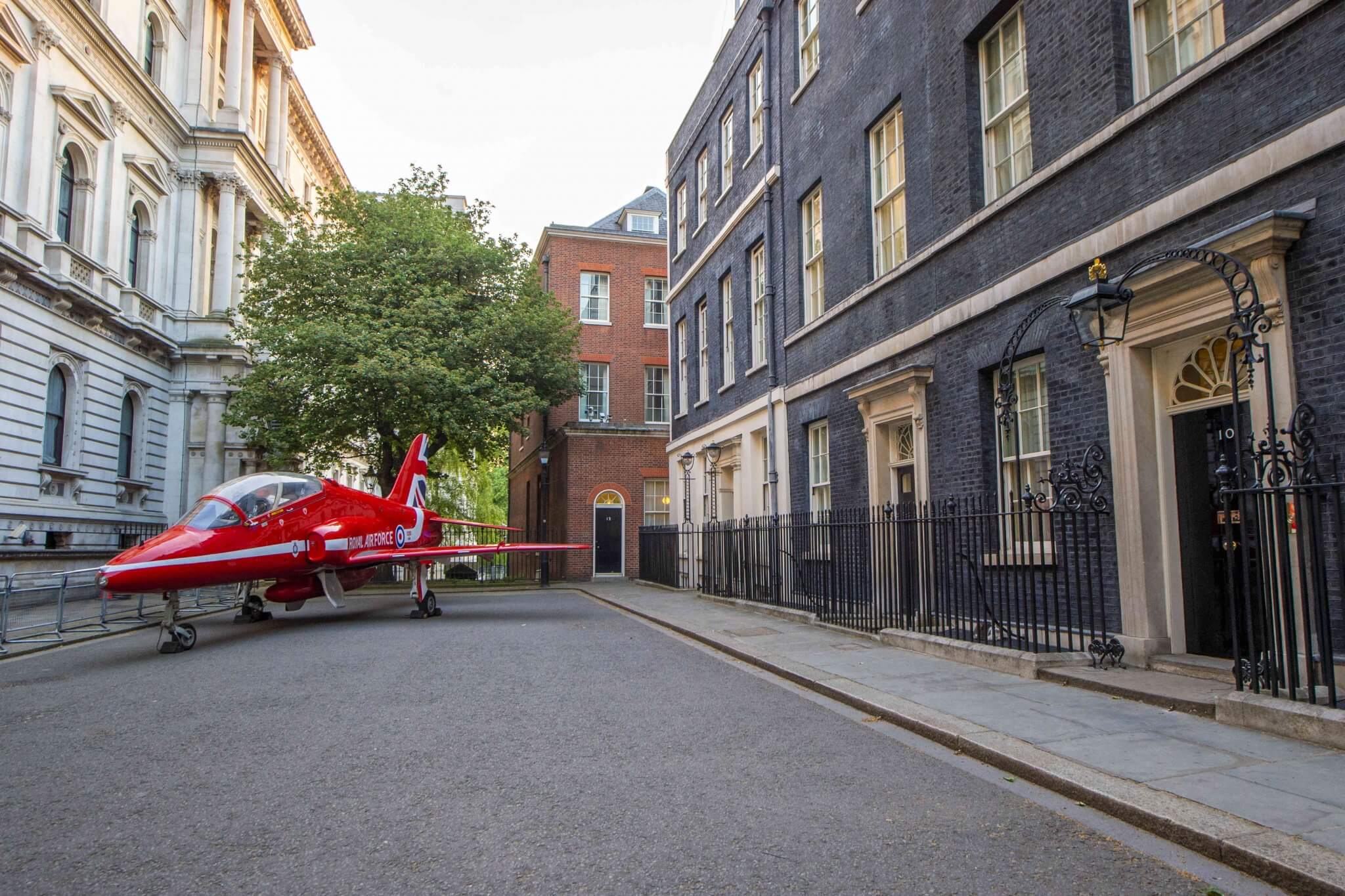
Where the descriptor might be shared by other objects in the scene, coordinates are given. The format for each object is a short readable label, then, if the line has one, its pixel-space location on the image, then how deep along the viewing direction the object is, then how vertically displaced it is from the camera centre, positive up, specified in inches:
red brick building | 1120.8 +166.7
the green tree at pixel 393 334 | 852.6 +205.0
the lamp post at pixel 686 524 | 861.2 +6.9
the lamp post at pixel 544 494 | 981.0 +44.3
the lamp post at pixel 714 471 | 794.2 +55.2
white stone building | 774.5 +308.9
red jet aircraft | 411.8 -7.4
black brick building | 247.1 +118.9
